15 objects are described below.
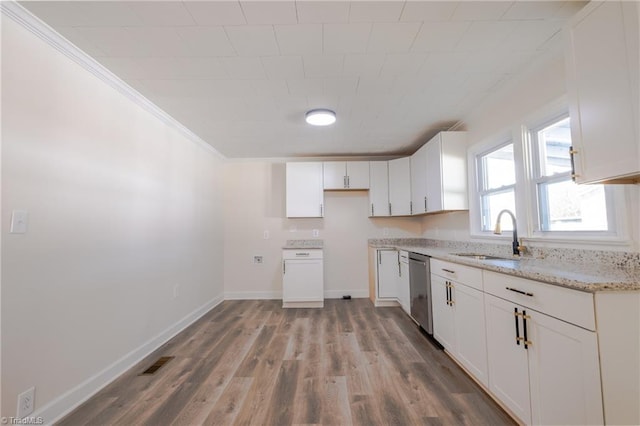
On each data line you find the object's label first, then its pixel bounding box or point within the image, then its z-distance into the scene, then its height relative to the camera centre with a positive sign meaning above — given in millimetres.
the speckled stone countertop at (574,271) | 1096 -221
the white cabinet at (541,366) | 1120 -699
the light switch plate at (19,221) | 1378 +79
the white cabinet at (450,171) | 2980 +725
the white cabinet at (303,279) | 3893 -703
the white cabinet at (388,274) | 3834 -628
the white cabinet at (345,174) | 4238 +974
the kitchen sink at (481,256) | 2232 -237
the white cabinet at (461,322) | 1846 -760
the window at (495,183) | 2428 +495
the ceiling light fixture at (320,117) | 2654 +1233
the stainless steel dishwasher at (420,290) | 2709 -665
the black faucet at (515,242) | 2104 -89
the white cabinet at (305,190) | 4219 +714
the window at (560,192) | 1627 +277
